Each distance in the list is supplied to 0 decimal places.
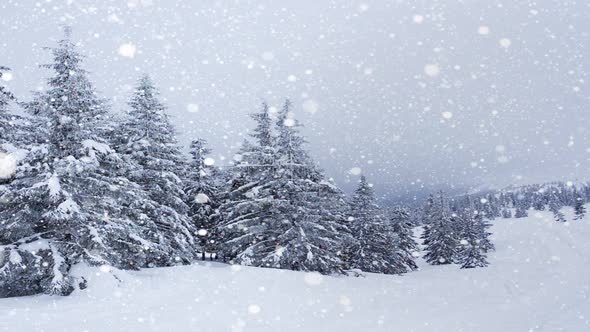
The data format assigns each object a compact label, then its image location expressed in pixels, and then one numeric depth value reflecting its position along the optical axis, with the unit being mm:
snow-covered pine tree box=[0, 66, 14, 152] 15219
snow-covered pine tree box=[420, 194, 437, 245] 57728
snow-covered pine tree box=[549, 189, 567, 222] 102538
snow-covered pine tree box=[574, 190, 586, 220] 108012
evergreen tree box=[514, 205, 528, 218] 164375
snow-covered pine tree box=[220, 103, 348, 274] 23047
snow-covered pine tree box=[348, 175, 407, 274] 37188
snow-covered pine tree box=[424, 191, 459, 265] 53969
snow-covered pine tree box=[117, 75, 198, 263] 21688
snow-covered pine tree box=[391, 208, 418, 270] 47169
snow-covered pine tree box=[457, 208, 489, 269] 49188
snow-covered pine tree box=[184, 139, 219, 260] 32031
